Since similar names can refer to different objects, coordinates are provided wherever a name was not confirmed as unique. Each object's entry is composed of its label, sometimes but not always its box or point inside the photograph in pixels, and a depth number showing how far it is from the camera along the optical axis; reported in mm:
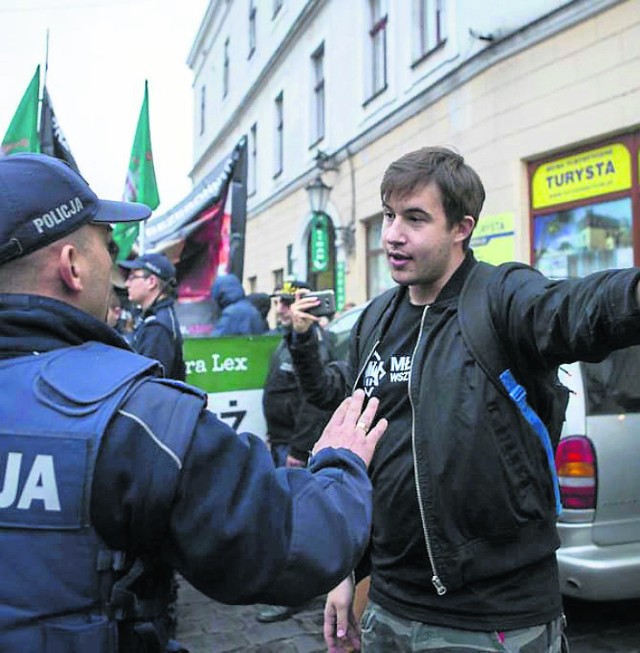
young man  1715
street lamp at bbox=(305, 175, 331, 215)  13923
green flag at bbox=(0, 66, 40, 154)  6363
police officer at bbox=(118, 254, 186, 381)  4324
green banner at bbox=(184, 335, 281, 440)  5195
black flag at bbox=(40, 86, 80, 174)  6156
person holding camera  4516
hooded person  6344
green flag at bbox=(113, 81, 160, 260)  7707
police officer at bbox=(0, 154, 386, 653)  1104
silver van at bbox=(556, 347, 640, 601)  3406
